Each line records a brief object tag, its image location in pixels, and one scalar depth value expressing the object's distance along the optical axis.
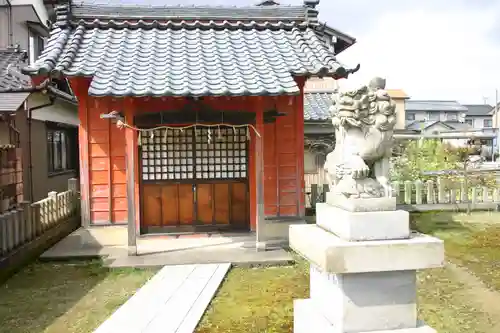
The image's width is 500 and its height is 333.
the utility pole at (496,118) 51.97
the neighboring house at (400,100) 39.78
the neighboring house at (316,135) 17.23
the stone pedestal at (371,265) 4.01
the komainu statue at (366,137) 4.43
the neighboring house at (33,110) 11.77
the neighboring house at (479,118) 69.19
